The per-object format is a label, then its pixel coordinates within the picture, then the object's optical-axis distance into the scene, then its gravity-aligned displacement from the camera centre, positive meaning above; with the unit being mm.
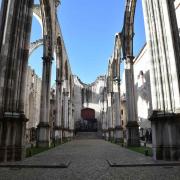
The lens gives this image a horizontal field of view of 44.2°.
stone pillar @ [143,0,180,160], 8852 +2201
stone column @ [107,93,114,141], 31372 +1385
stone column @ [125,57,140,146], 16672 +1471
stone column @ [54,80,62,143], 25422 +1436
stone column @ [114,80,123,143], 25078 +1311
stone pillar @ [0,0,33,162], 9062 +2409
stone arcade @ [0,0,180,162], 8914 +2382
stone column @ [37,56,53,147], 17188 +1753
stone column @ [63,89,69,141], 31830 +2054
